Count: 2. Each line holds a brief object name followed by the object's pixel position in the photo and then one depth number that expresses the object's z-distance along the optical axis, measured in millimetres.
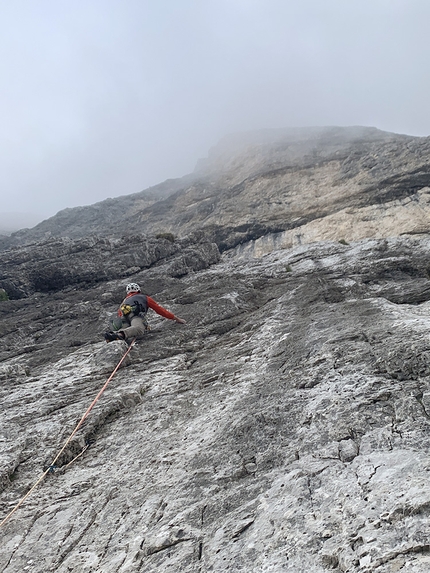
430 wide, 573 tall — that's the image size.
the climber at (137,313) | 11797
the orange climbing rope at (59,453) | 5791
